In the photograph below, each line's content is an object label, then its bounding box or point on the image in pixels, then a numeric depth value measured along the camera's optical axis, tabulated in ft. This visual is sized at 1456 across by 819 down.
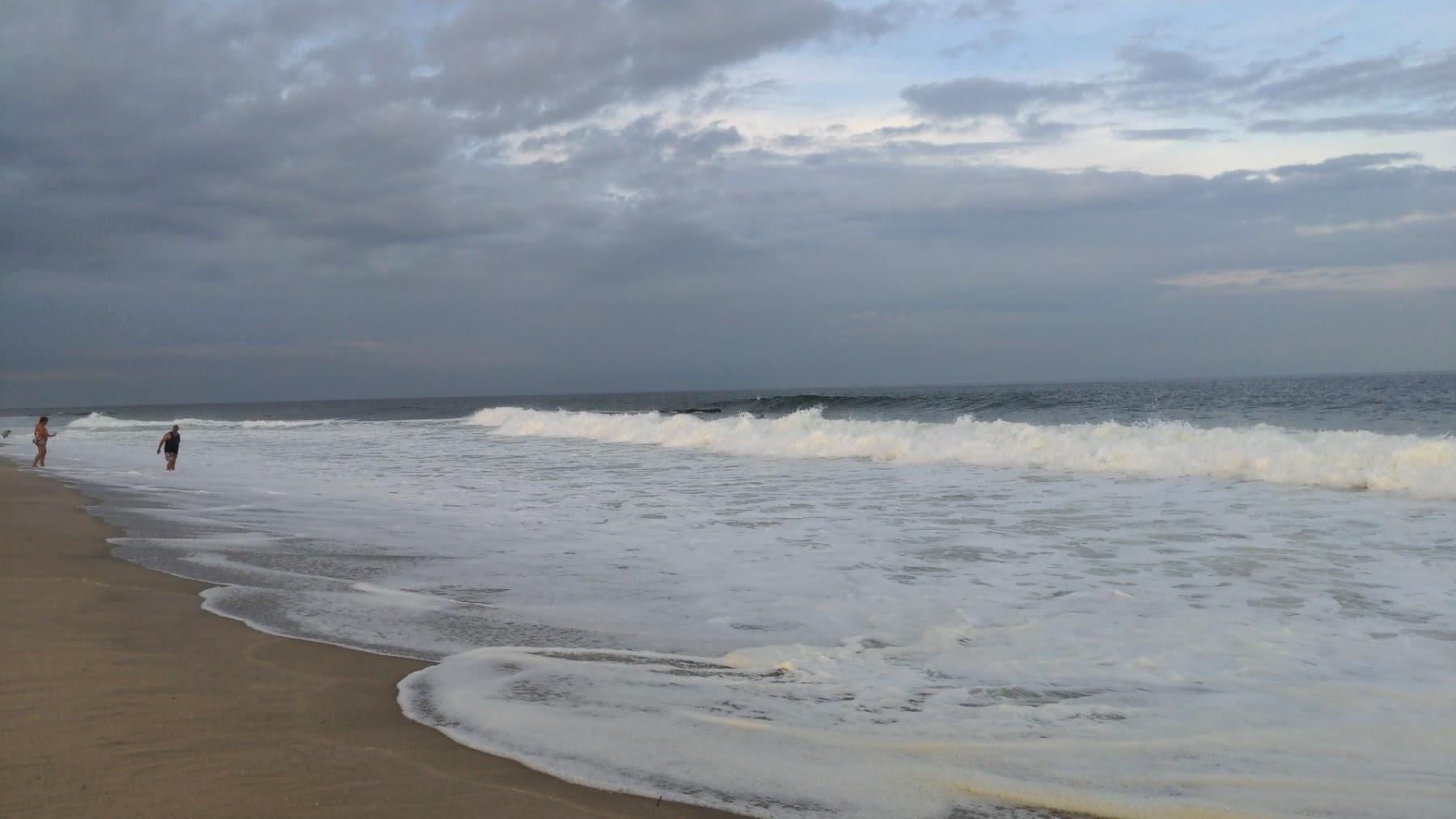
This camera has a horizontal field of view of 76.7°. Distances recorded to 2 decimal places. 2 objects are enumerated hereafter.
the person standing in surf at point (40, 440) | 74.21
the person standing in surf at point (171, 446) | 67.15
